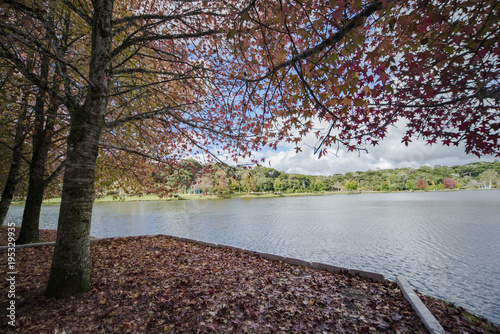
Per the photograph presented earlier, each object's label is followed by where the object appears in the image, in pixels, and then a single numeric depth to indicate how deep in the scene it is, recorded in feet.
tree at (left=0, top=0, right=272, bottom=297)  13.35
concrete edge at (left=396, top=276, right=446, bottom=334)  11.26
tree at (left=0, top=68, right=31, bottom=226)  24.47
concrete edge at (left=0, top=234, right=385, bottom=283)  18.20
